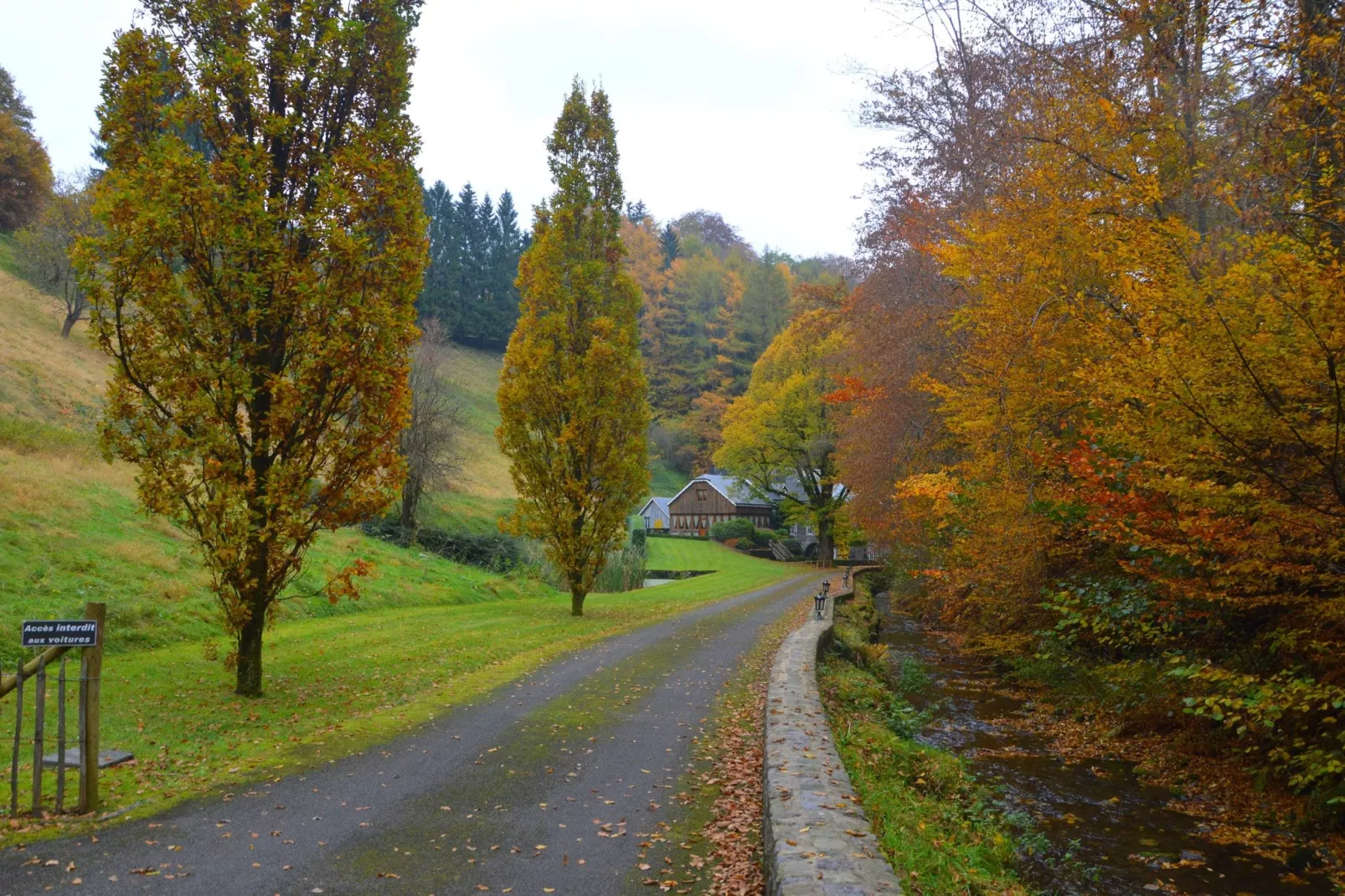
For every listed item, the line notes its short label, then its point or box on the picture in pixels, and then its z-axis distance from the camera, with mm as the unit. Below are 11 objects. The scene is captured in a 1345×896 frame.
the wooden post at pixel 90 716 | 5578
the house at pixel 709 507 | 60125
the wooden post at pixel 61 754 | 5535
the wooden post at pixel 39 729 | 5422
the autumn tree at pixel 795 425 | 43094
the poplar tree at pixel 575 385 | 18234
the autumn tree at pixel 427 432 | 28359
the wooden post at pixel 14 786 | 5446
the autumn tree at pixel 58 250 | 35688
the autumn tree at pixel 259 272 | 8422
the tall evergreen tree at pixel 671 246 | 90688
